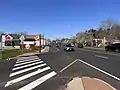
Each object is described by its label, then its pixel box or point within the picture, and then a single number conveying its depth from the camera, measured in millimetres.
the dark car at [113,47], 19043
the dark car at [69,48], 21023
